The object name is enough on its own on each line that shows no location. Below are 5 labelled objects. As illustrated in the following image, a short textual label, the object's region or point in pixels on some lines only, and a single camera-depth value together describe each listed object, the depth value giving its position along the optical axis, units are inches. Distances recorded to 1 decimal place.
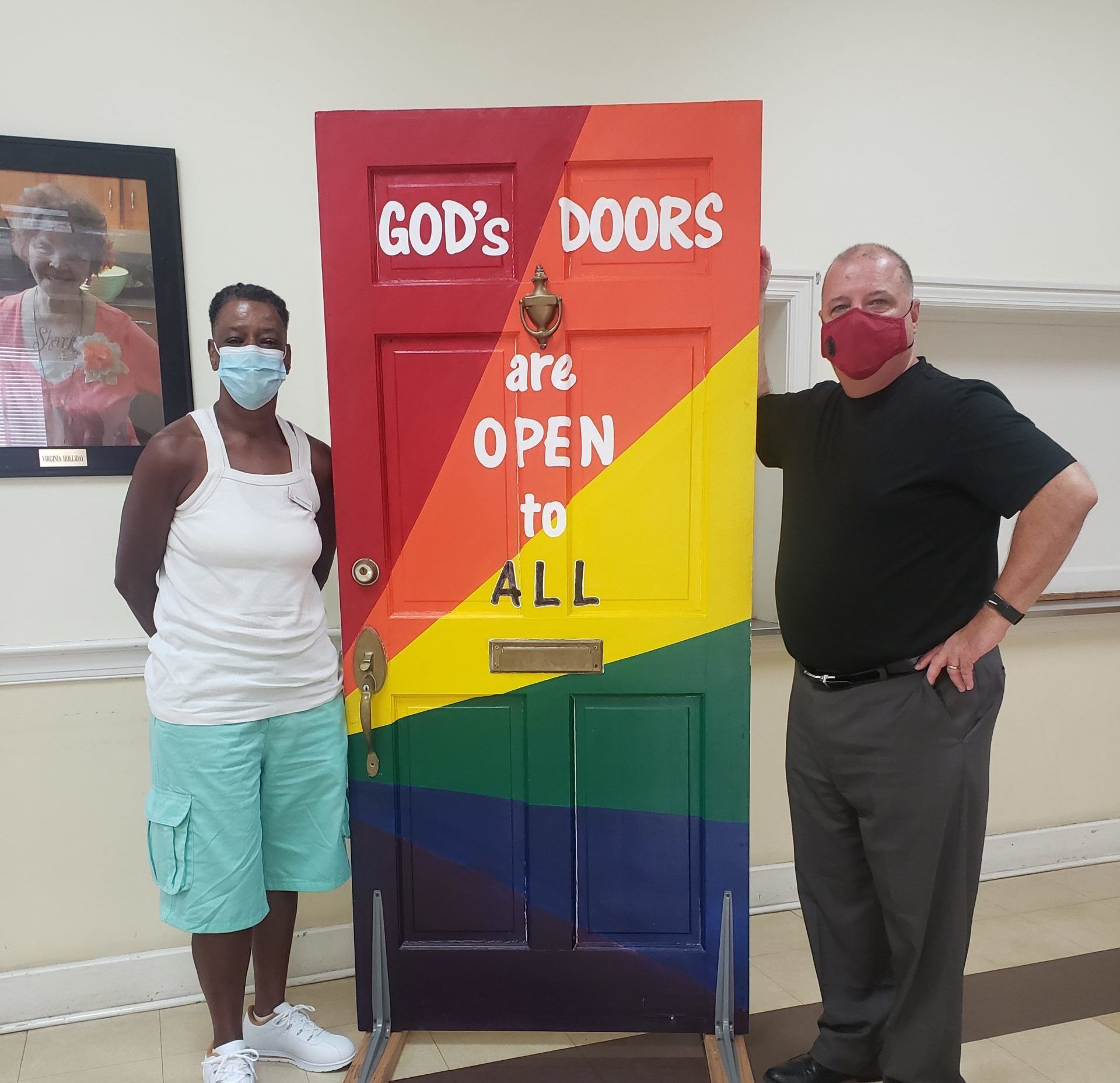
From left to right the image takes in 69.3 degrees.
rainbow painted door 66.7
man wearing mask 59.7
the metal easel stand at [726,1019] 71.2
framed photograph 77.1
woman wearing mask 64.8
